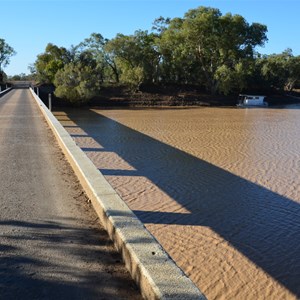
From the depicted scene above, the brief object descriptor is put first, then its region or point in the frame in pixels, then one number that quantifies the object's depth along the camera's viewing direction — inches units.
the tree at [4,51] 4151.1
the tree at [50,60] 2442.2
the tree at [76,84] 1608.0
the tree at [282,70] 2623.0
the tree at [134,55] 2033.3
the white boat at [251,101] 2030.0
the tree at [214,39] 1987.0
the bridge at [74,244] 138.3
